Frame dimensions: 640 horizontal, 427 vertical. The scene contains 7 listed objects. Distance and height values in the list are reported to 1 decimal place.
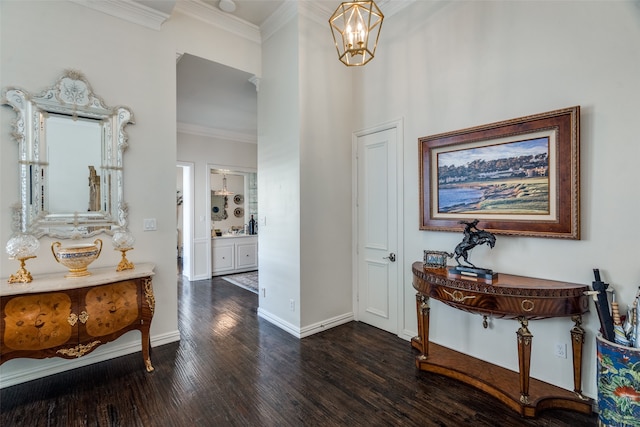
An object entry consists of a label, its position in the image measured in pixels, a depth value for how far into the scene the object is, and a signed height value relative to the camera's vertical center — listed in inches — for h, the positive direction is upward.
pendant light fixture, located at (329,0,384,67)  73.0 +45.6
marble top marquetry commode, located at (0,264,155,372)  82.8 -30.6
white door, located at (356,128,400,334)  129.8 -7.9
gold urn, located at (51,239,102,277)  93.0 -14.0
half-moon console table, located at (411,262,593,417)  76.7 -27.4
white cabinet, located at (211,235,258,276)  251.3 -37.1
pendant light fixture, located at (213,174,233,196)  266.7 +19.5
